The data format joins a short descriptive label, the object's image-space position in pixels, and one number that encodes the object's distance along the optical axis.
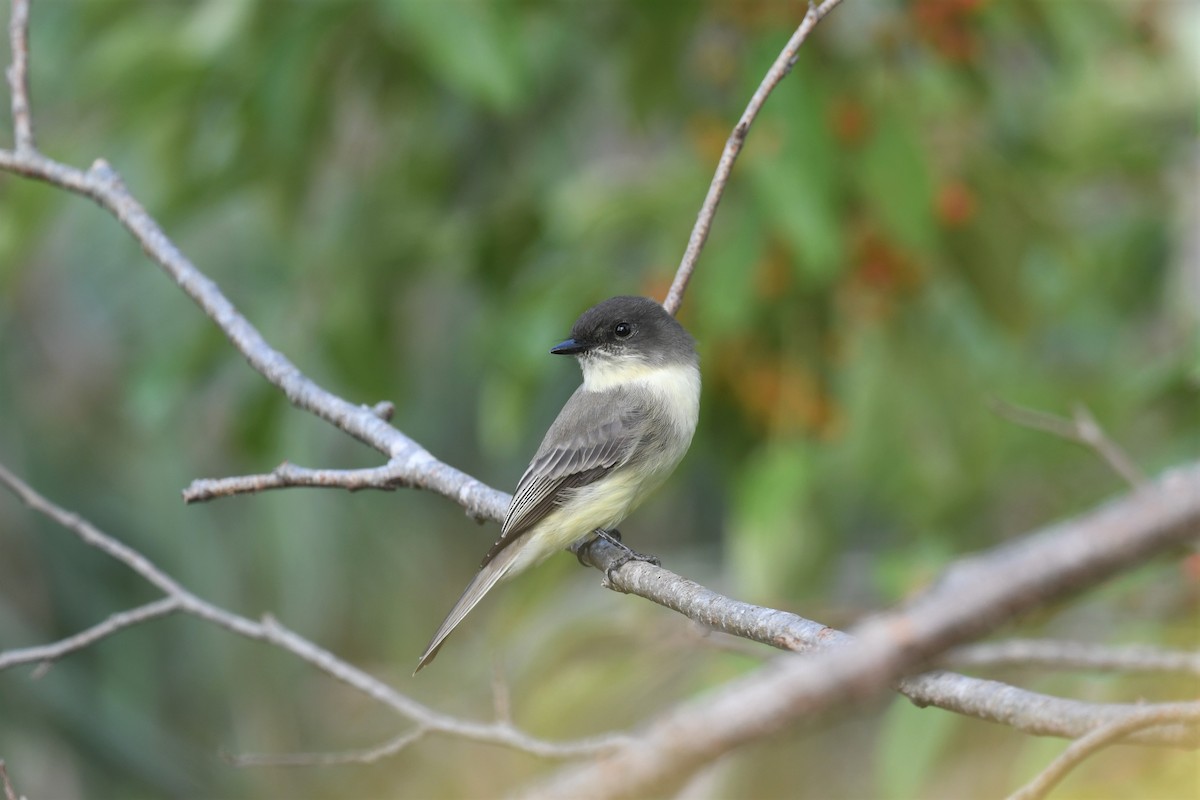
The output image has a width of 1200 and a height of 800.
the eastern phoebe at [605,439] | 5.69
